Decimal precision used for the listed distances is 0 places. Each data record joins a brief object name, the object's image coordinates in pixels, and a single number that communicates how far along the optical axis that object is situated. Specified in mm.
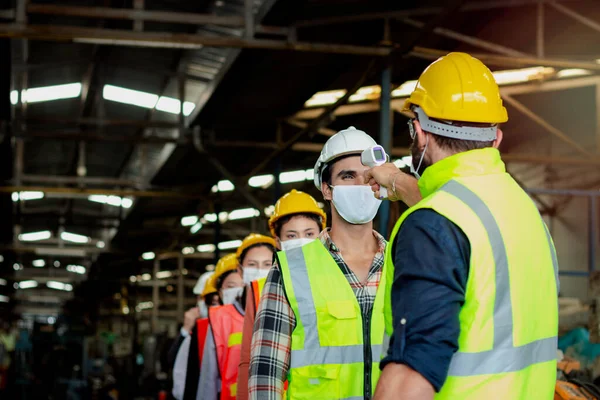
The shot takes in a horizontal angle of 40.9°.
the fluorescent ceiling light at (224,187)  17594
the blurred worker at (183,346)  8000
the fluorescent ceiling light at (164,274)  35959
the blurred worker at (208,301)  5531
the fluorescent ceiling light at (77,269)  36188
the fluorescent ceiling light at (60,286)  43331
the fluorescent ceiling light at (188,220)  22116
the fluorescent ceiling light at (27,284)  43000
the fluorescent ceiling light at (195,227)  19148
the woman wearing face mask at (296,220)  4555
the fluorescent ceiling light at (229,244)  25812
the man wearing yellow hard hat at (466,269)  1819
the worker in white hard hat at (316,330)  2840
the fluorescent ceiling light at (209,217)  21106
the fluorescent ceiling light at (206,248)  27736
